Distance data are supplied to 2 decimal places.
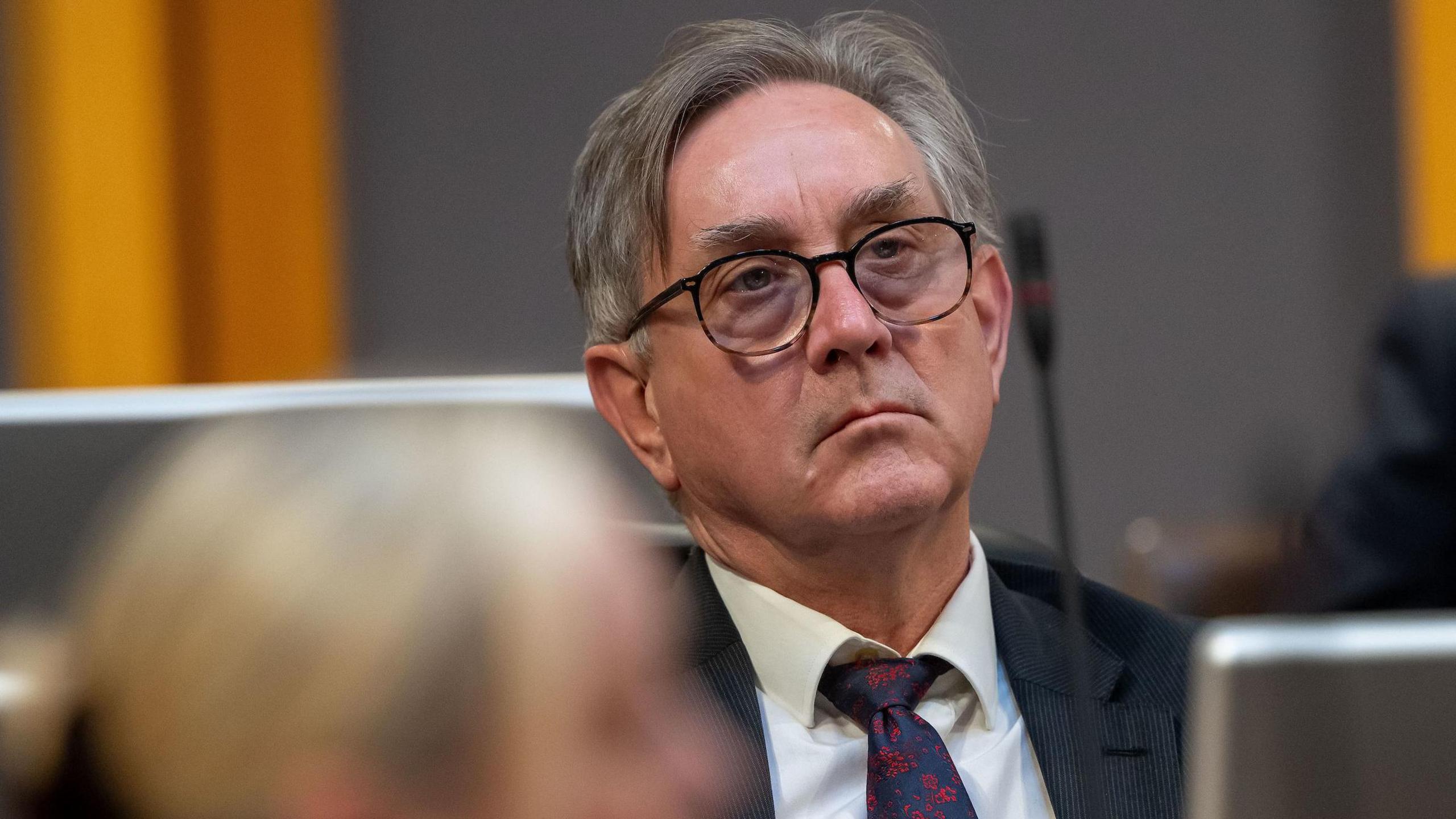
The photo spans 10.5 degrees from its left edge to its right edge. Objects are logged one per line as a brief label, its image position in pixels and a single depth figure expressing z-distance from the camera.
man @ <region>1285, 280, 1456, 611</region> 3.63
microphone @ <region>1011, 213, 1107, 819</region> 3.45
